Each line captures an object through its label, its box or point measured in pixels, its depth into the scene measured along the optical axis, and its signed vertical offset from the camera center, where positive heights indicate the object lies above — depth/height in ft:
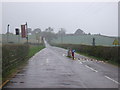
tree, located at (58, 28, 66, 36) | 588.91 +13.58
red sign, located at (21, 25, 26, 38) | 128.92 +3.11
